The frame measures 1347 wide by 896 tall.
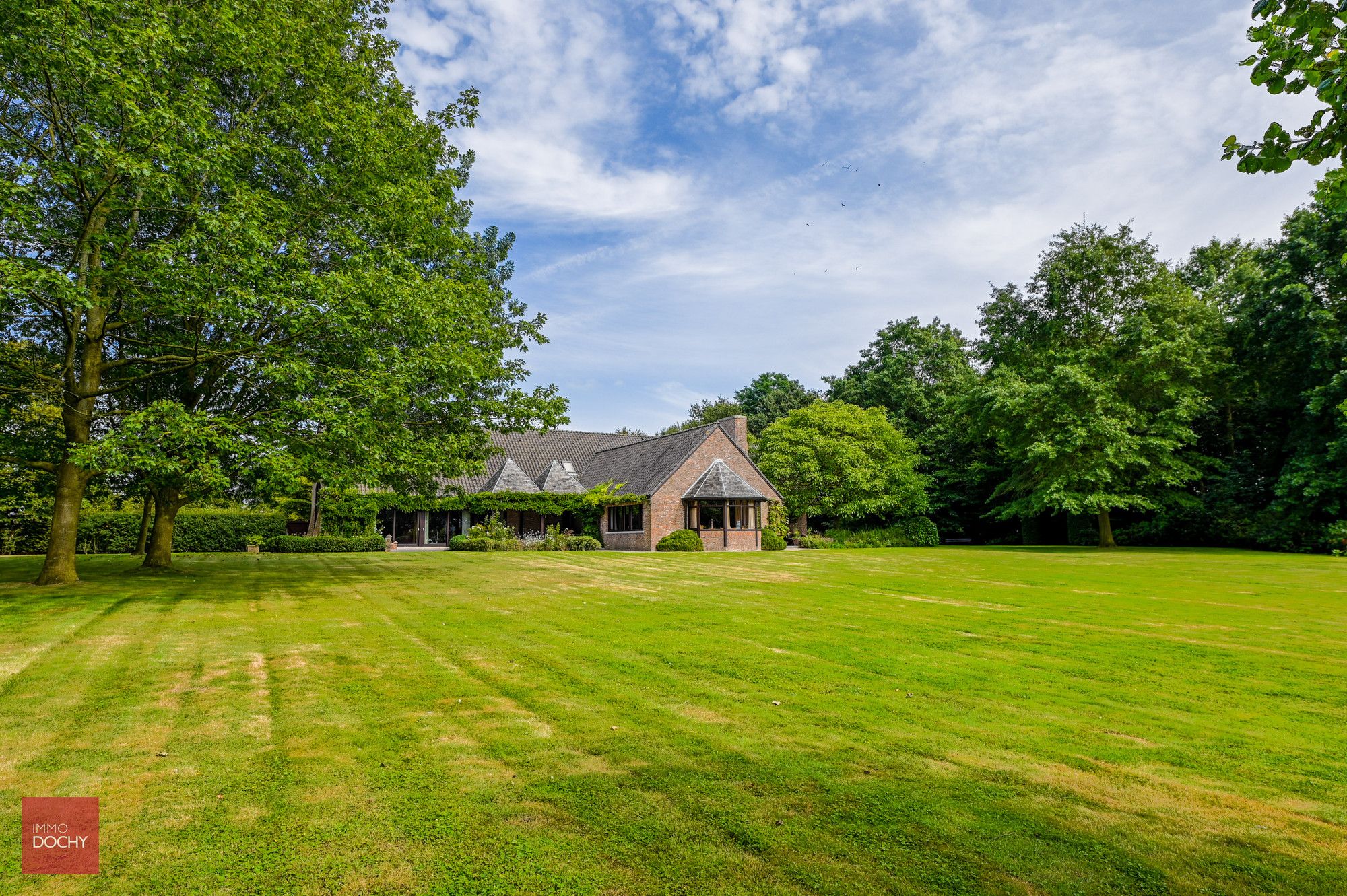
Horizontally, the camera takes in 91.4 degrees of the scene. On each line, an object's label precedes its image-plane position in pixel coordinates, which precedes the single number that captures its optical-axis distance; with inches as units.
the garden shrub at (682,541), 1263.5
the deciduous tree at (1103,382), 1283.2
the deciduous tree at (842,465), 1622.8
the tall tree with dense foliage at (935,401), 1737.2
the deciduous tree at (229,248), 434.0
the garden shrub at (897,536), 1658.5
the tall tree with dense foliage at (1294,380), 1095.6
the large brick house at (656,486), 1360.7
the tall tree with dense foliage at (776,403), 2272.4
